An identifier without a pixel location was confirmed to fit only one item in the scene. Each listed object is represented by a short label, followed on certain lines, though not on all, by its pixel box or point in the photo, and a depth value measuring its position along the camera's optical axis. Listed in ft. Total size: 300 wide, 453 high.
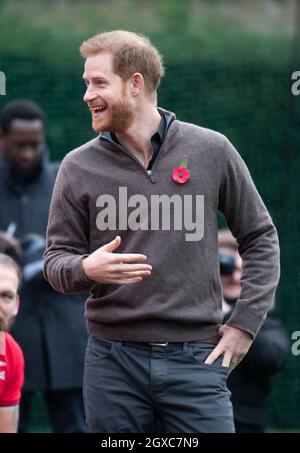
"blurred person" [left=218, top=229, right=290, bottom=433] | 37.93
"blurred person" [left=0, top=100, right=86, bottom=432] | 41.24
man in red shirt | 31.81
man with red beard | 26.48
